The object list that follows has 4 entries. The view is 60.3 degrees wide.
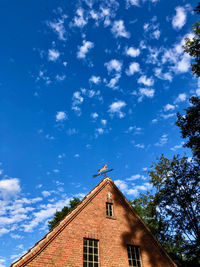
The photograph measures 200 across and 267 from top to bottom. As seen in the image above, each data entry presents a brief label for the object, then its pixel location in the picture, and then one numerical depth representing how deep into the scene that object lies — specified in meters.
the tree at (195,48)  16.41
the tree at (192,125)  17.45
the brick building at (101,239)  8.36
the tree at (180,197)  19.47
